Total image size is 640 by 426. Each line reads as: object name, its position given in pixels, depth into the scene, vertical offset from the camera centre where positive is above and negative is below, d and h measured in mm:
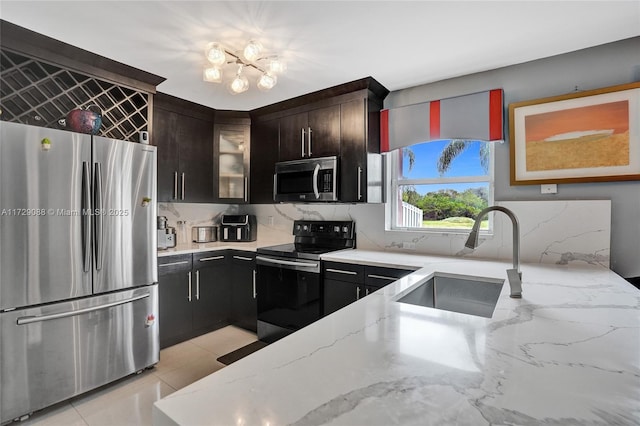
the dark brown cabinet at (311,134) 2842 +742
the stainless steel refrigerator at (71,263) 1751 -312
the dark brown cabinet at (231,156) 3441 +619
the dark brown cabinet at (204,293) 2785 -778
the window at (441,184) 2553 +232
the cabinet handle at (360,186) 2672 +216
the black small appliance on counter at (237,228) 3594 -181
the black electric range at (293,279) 2594 -585
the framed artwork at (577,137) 1983 +494
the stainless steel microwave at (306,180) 2762 +293
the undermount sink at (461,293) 1708 -466
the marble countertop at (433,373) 564 -364
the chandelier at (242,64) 1835 +939
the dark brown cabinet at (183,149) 2963 +643
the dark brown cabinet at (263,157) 3277 +582
